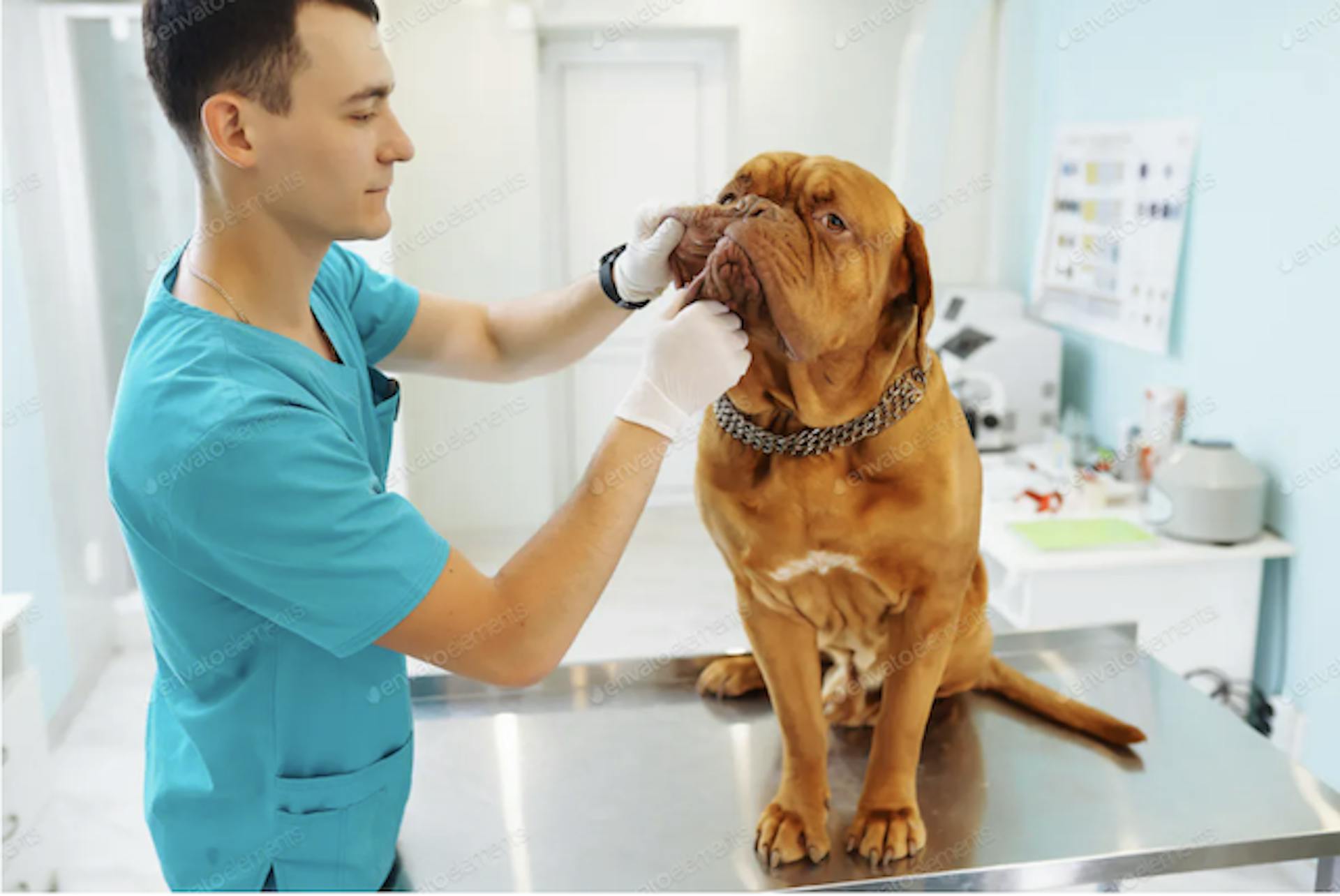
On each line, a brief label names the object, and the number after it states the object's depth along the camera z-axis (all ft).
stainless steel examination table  4.00
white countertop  8.70
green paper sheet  8.96
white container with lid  8.69
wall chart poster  10.34
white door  16.49
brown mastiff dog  3.51
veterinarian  3.28
